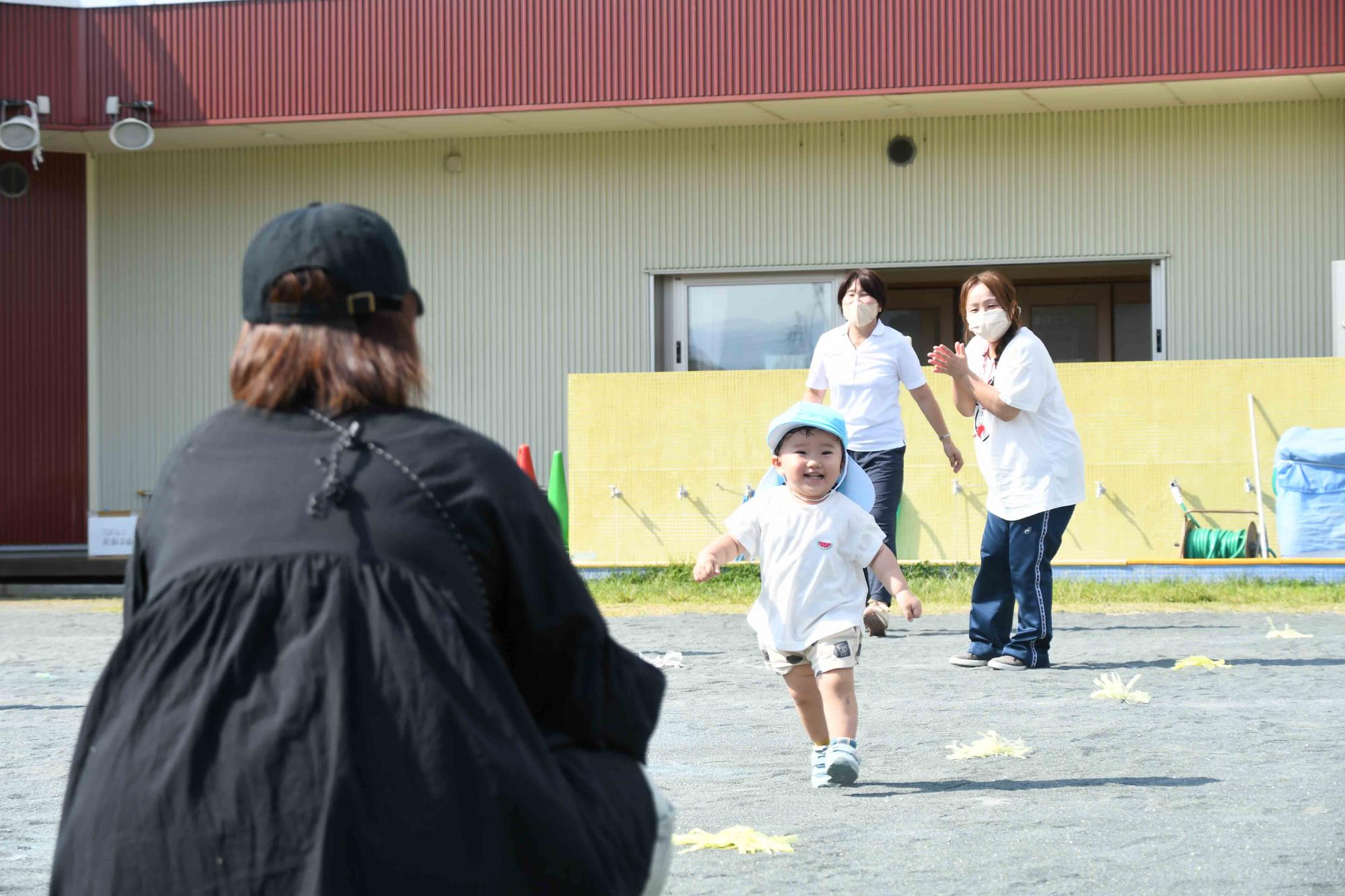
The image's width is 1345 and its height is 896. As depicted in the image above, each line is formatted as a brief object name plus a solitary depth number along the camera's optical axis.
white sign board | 16.27
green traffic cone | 15.31
